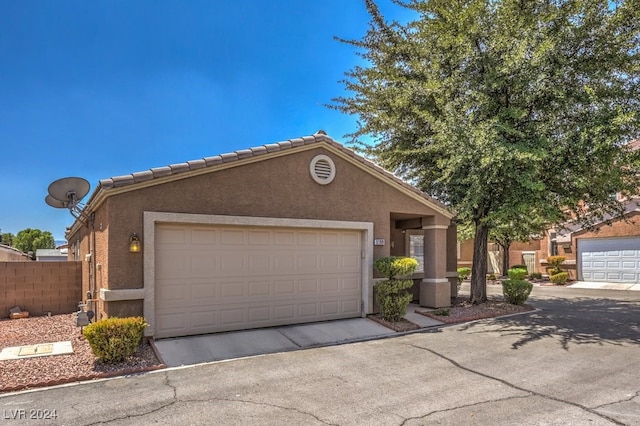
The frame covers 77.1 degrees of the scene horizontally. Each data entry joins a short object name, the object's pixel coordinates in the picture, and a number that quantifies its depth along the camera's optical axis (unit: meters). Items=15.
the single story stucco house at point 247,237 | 7.49
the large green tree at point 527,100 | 9.87
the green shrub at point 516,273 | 19.45
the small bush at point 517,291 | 12.64
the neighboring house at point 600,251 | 19.58
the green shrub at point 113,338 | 6.38
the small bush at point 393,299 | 9.80
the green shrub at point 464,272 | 20.75
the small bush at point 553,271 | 22.41
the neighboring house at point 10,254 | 17.95
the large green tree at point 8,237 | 53.31
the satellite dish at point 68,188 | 8.20
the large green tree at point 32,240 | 52.69
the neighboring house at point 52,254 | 26.34
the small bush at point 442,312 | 10.73
